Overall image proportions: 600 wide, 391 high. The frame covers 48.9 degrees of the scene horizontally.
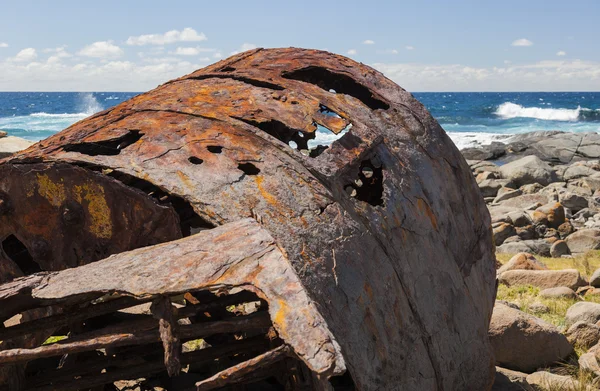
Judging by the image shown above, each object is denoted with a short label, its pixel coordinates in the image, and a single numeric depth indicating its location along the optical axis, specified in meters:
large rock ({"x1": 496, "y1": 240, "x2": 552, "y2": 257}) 11.57
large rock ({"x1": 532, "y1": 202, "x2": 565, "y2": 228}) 13.56
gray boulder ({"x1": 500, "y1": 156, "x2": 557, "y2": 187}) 20.03
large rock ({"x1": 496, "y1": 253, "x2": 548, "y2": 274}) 8.83
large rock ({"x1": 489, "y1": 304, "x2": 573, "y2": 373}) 5.23
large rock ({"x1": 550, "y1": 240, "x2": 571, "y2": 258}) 11.59
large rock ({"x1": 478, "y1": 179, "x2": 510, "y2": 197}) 18.59
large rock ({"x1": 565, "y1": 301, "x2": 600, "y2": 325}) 6.05
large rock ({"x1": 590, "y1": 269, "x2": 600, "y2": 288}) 8.03
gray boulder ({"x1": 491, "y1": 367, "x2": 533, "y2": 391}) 4.31
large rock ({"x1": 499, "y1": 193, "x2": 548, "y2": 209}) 16.39
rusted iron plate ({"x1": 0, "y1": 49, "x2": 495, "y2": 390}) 2.53
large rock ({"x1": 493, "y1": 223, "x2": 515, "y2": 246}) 12.64
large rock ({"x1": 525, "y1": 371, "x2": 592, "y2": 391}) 4.52
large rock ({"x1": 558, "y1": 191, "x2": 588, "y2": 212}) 15.95
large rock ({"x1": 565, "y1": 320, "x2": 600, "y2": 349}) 5.63
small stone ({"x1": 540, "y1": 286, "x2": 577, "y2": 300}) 7.47
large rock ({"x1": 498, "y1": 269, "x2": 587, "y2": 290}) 7.98
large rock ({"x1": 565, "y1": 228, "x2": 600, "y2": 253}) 12.00
